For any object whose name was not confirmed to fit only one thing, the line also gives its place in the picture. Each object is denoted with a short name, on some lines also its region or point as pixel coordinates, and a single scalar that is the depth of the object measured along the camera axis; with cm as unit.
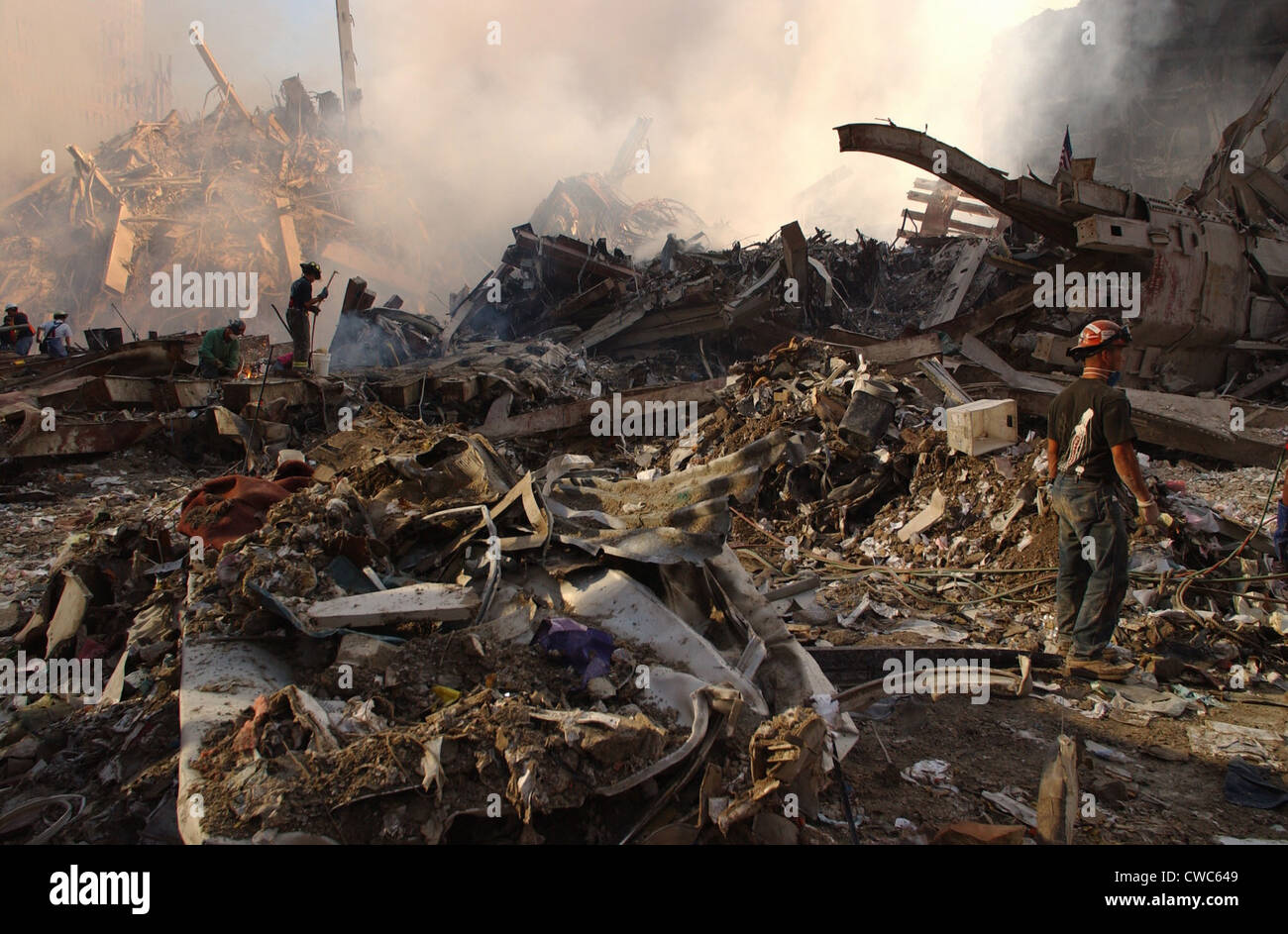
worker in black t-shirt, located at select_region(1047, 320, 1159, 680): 319
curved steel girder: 708
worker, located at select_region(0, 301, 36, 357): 1100
